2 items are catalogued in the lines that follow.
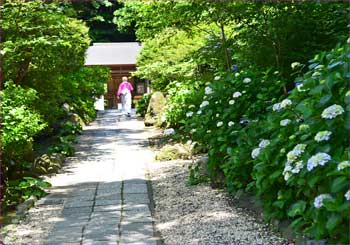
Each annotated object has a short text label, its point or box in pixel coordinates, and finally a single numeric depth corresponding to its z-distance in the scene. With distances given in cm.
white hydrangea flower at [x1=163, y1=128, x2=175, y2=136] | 981
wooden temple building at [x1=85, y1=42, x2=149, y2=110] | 2867
